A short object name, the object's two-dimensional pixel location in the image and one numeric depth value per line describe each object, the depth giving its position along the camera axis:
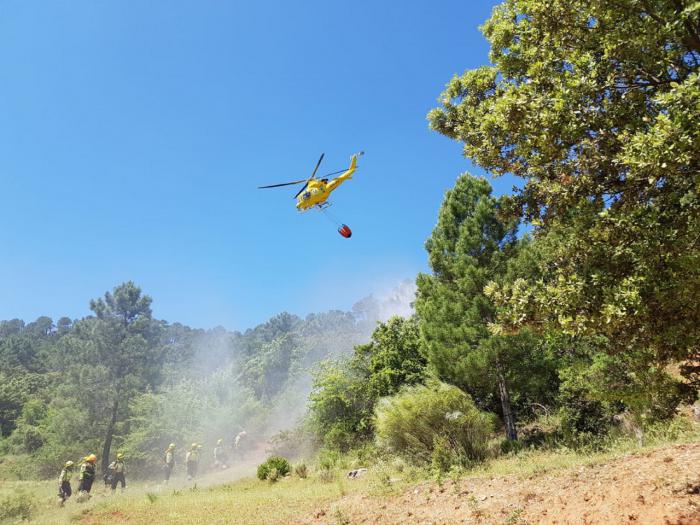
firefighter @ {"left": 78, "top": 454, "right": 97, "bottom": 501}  17.31
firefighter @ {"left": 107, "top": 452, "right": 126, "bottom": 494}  20.25
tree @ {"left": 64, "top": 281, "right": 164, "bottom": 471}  40.12
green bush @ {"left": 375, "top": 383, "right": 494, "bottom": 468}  12.28
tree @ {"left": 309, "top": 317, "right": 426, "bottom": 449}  23.50
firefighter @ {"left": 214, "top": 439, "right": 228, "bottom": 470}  36.03
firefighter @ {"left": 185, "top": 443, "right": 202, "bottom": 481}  25.12
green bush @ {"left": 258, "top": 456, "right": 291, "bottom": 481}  18.62
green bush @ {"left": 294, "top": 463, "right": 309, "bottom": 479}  17.80
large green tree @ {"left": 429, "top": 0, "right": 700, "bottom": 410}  5.05
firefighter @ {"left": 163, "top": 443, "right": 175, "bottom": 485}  24.34
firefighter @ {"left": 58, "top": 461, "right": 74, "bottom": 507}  16.41
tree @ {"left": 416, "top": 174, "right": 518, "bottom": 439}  15.59
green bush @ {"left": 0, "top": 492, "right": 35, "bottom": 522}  14.30
